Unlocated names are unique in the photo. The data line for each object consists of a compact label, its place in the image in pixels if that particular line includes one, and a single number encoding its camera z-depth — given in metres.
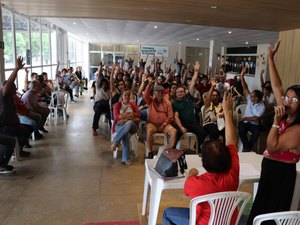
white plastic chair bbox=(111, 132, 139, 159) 4.58
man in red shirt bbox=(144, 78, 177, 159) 4.44
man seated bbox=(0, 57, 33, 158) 3.78
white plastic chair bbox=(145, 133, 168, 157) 4.46
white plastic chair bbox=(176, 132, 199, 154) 4.58
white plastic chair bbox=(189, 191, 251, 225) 1.69
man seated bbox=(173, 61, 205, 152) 4.67
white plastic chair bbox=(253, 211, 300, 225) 1.50
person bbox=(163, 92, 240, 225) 1.73
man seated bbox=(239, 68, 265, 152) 4.77
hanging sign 19.19
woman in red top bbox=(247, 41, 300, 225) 1.83
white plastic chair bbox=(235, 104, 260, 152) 5.03
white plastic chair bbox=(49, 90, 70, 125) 7.03
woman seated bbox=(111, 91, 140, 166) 4.30
